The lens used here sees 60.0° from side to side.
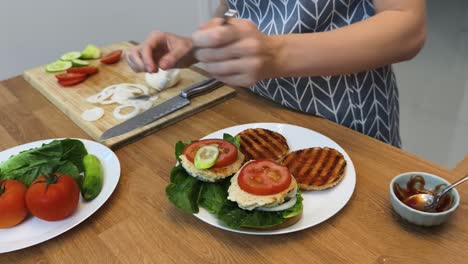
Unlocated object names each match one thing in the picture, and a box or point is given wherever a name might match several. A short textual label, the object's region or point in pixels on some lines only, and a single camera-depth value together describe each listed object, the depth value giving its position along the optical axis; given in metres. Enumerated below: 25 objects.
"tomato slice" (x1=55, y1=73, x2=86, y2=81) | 1.21
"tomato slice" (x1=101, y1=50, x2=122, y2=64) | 1.32
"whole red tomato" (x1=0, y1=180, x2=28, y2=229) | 0.67
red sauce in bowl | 0.68
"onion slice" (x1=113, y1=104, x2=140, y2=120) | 1.04
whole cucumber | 0.75
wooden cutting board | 0.99
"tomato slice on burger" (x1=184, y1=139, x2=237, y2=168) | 0.72
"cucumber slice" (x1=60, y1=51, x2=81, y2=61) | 1.33
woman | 0.73
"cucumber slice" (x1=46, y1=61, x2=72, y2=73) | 1.29
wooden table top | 0.64
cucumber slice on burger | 0.71
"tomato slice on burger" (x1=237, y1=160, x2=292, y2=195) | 0.65
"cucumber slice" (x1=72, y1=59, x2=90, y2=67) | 1.29
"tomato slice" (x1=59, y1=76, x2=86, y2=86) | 1.20
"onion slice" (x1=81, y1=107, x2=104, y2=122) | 1.03
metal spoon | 0.66
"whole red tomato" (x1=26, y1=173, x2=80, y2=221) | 0.66
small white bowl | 0.63
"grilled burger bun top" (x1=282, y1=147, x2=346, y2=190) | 0.74
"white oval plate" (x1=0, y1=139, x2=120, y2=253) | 0.67
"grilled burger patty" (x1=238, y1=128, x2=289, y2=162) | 0.81
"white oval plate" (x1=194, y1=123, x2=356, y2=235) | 0.66
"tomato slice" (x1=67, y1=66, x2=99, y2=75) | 1.24
